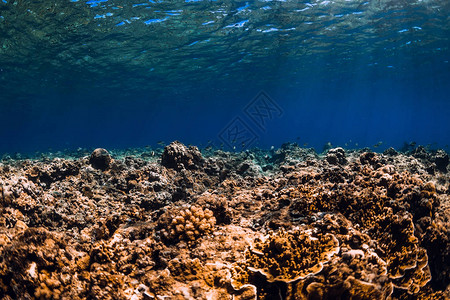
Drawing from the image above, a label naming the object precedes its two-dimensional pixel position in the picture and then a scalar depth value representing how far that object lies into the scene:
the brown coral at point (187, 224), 4.43
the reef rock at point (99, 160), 10.84
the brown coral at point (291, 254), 3.18
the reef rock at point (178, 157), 11.33
